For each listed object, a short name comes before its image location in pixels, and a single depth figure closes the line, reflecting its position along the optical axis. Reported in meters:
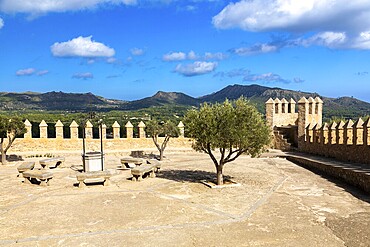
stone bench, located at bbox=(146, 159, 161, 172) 15.15
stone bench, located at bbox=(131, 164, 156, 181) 13.56
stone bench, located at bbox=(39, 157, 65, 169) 16.89
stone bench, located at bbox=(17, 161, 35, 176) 14.24
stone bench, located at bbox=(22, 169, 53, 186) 12.92
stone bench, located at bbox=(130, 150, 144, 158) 22.67
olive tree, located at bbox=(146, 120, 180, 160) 20.11
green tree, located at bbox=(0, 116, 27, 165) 17.98
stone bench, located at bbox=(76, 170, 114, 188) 12.55
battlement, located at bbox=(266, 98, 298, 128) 23.75
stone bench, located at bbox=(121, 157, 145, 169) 16.58
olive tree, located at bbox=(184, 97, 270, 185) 12.12
